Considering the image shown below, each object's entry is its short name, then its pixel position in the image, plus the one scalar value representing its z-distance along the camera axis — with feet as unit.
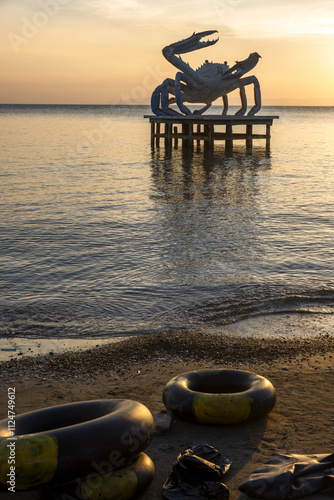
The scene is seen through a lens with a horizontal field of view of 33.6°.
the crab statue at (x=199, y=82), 101.40
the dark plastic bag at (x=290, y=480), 12.82
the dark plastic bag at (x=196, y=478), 13.05
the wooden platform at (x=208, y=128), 111.34
